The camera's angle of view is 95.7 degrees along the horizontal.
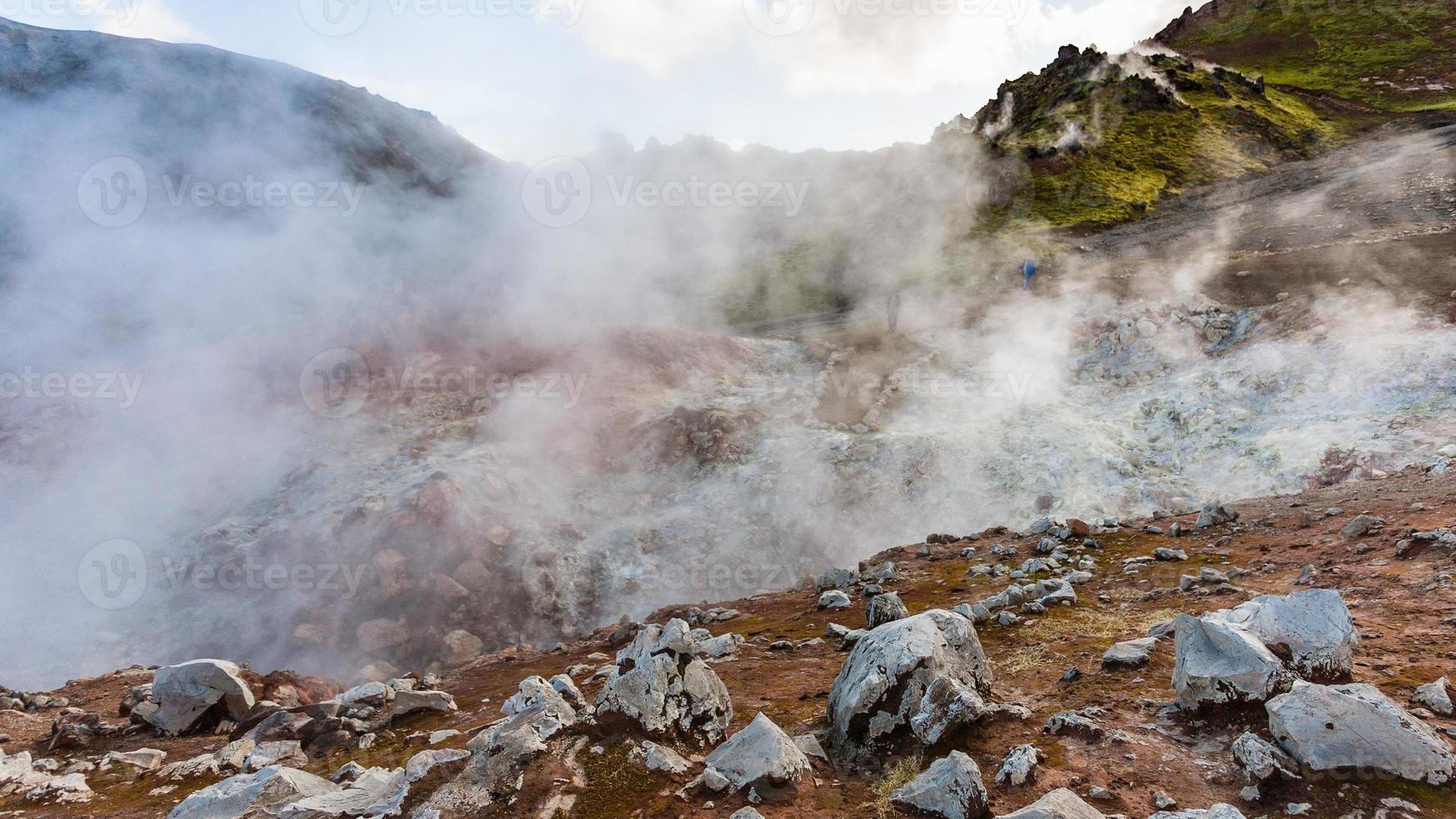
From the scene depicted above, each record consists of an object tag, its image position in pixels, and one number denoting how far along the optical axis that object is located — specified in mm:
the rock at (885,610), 9367
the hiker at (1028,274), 30234
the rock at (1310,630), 5309
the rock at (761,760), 5402
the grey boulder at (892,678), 5957
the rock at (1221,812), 3891
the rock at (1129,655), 6707
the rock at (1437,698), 4797
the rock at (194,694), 8891
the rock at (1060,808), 4168
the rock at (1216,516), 12258
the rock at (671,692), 6348
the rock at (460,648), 16172
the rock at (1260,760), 4387
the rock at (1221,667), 5164
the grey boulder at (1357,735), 4117
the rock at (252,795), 5613
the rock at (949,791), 4699
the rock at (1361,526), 9648
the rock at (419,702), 8812
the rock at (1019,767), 5020
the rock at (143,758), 7738
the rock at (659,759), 5789
